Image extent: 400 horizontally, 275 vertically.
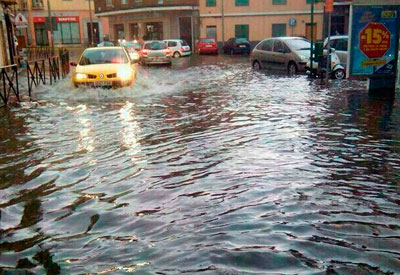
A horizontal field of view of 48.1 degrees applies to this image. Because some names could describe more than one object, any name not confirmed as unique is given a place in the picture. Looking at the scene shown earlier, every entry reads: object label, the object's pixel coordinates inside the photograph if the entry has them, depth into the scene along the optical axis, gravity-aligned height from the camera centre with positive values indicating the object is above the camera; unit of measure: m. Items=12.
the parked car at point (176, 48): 37.28 -0.47
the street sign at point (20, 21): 21.98 +1.21
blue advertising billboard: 12.20 -0.09
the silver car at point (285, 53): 18.70 -0.60
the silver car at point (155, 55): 28.73 -0.77
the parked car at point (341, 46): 16.47 -0.30
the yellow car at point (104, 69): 13.69 -0.76
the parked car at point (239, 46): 39.09 -0.46
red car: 39.50 -0.40
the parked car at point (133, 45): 35.18 -0.13
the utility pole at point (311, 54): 16.77 -0.59
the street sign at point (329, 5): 14.20 +1.03
